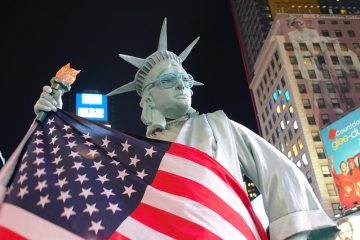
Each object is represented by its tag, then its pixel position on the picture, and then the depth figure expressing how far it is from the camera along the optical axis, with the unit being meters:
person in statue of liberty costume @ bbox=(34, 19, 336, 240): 3.22
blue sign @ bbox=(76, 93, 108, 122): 31.42
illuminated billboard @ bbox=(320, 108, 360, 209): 34.06
